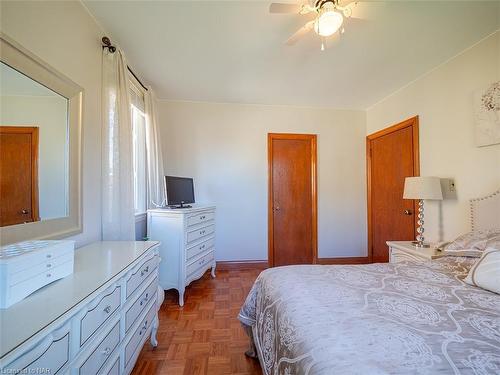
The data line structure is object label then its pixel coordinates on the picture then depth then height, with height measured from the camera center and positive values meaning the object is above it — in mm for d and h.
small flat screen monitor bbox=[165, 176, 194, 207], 2631 +17
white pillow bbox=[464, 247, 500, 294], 1137 -427
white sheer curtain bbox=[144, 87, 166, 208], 2732 +408
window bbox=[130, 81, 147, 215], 2631 +476
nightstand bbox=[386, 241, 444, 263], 1910 -555
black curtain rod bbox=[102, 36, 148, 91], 1821 +1178
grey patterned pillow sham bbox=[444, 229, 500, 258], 1514 -371
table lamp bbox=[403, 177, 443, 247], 2137 +1
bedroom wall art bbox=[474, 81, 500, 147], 1830 +601
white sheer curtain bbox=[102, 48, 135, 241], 1804 +314
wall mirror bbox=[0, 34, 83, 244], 1012 +229
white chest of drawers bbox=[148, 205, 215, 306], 2359 -527
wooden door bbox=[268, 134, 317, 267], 3508 -124
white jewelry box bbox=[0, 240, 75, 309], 727 -261
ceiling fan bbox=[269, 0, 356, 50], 1438 +1117
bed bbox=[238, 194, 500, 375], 674 -492
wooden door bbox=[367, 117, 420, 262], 2762 +87
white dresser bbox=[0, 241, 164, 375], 627 -431
